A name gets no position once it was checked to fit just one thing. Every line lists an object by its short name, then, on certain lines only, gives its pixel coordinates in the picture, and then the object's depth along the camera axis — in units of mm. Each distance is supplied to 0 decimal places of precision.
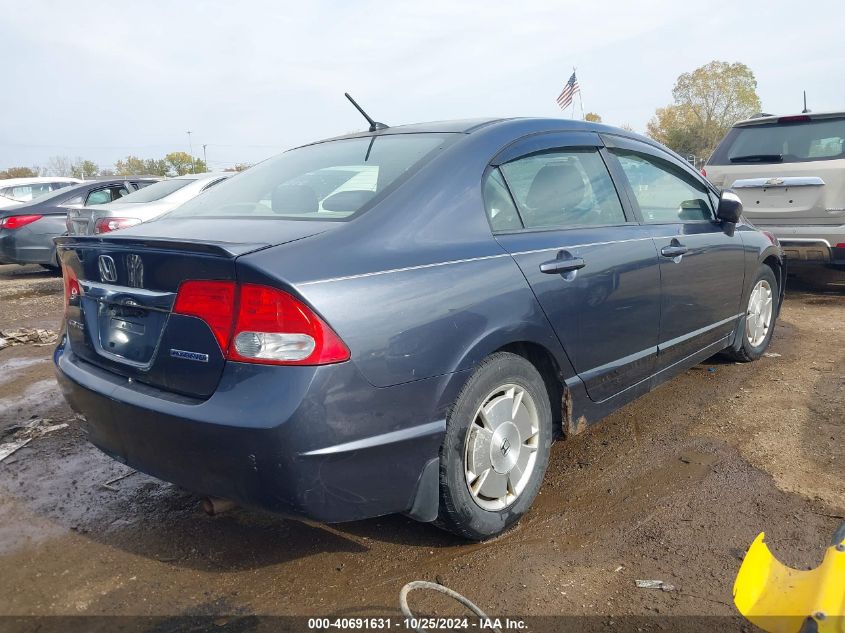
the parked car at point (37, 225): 9648
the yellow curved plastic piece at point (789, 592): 1587
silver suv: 6340
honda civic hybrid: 2016
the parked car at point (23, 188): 13278
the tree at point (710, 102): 55969
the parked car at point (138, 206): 7406
